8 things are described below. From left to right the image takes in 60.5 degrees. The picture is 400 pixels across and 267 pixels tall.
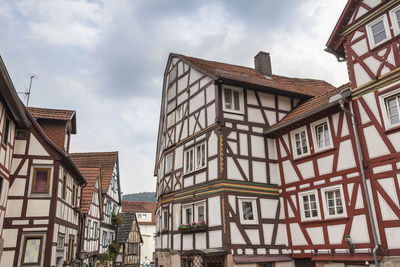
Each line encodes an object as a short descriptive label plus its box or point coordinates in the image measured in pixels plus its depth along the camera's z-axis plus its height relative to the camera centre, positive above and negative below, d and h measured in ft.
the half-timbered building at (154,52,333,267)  51.57 +11.63
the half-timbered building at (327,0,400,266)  39.78 +16.01
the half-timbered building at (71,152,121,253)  104.12 +20.05
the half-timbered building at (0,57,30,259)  44.11 +16.36
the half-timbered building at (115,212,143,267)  127.65 +2.16
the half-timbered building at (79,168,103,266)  81.00 +8.39
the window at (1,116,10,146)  46.21 +15.56
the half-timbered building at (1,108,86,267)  48.26 +6.79
